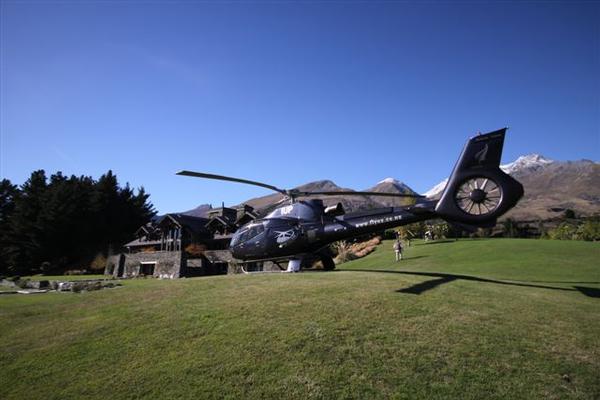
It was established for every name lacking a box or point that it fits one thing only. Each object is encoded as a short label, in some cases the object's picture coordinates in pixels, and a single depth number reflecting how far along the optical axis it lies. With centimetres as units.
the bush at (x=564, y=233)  4167
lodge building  3819
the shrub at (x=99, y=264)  5662
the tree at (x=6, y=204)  6888
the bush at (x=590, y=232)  3767
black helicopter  1156
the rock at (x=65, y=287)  2298
